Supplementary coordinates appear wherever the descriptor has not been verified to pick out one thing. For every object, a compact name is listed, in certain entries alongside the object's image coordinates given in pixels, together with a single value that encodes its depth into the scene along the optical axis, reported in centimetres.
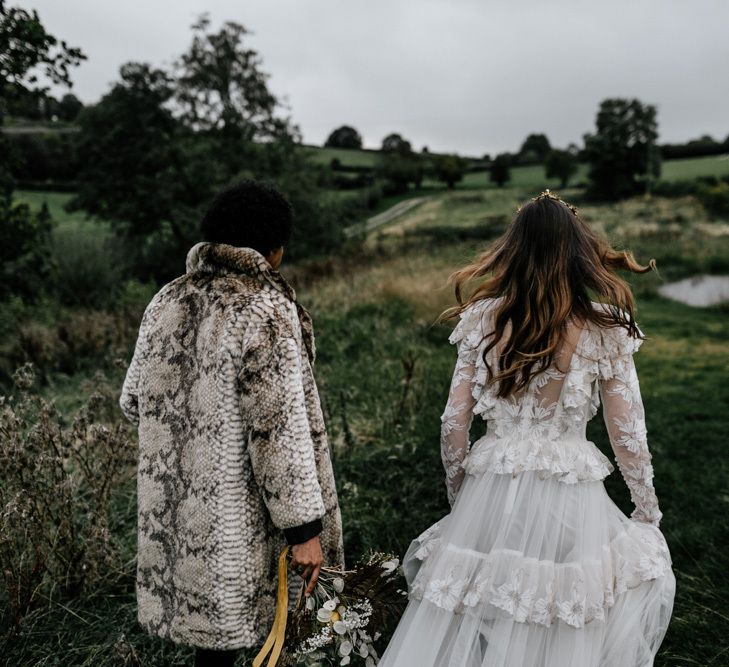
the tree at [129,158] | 2077
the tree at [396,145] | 4247
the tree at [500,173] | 4669
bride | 199
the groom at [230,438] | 193
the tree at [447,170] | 4403
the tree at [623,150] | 4044
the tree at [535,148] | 5606
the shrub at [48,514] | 283
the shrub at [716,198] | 2817
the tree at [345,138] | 4016
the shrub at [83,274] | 1325
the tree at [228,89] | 2228
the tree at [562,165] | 4709
